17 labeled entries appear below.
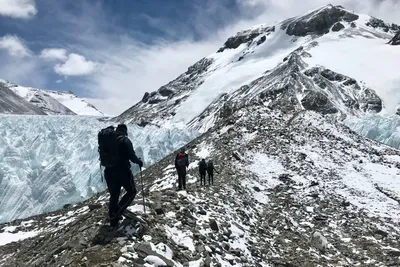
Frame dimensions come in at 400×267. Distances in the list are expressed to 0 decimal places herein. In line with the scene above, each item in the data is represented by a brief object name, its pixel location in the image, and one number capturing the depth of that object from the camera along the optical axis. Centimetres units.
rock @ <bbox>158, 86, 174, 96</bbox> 16662
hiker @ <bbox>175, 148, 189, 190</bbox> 1841
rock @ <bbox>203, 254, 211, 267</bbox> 1027
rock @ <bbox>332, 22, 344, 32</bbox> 14552
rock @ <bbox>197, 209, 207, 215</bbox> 1380
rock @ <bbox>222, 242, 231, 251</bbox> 1208
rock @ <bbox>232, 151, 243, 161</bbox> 2829
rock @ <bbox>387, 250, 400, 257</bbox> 1603
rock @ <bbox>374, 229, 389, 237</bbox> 1849
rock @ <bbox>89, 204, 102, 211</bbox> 1497
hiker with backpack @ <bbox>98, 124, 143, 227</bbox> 982
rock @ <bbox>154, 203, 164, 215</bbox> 1213
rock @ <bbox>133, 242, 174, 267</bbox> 917
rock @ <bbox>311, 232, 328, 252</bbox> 1625
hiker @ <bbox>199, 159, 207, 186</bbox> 2141
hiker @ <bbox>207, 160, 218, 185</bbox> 2165
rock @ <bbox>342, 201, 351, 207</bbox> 2189
